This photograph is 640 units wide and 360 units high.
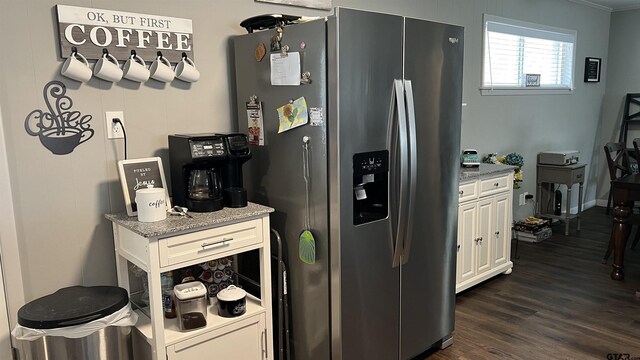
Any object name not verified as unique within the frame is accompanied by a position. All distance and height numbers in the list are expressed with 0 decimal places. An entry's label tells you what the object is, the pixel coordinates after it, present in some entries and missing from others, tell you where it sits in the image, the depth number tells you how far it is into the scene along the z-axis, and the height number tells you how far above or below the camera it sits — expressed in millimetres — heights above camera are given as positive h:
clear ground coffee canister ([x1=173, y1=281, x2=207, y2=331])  2039 -801
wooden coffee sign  2051 +374
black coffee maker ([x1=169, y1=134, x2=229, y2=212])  2148 -241
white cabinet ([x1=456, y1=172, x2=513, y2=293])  3412 -874
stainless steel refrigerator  2080 -271
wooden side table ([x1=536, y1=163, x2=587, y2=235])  4988 -743
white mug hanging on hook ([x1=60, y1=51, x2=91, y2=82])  2045 +211
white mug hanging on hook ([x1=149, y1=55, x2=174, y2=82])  2301 +220
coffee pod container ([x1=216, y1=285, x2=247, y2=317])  2160 -828
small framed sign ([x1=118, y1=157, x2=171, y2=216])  2115 -264
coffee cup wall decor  2037 -19
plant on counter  4469 -470
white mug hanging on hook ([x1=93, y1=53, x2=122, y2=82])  2127 +215
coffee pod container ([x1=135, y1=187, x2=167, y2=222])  1995 -356
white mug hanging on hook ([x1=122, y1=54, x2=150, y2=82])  2207 +217
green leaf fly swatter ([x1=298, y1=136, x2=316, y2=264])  2180 -537
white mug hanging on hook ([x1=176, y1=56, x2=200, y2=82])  2389 +224
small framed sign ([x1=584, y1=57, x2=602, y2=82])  5932 +472
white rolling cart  1896 -609
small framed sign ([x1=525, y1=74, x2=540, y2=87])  4992 +298
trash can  1769 -767
